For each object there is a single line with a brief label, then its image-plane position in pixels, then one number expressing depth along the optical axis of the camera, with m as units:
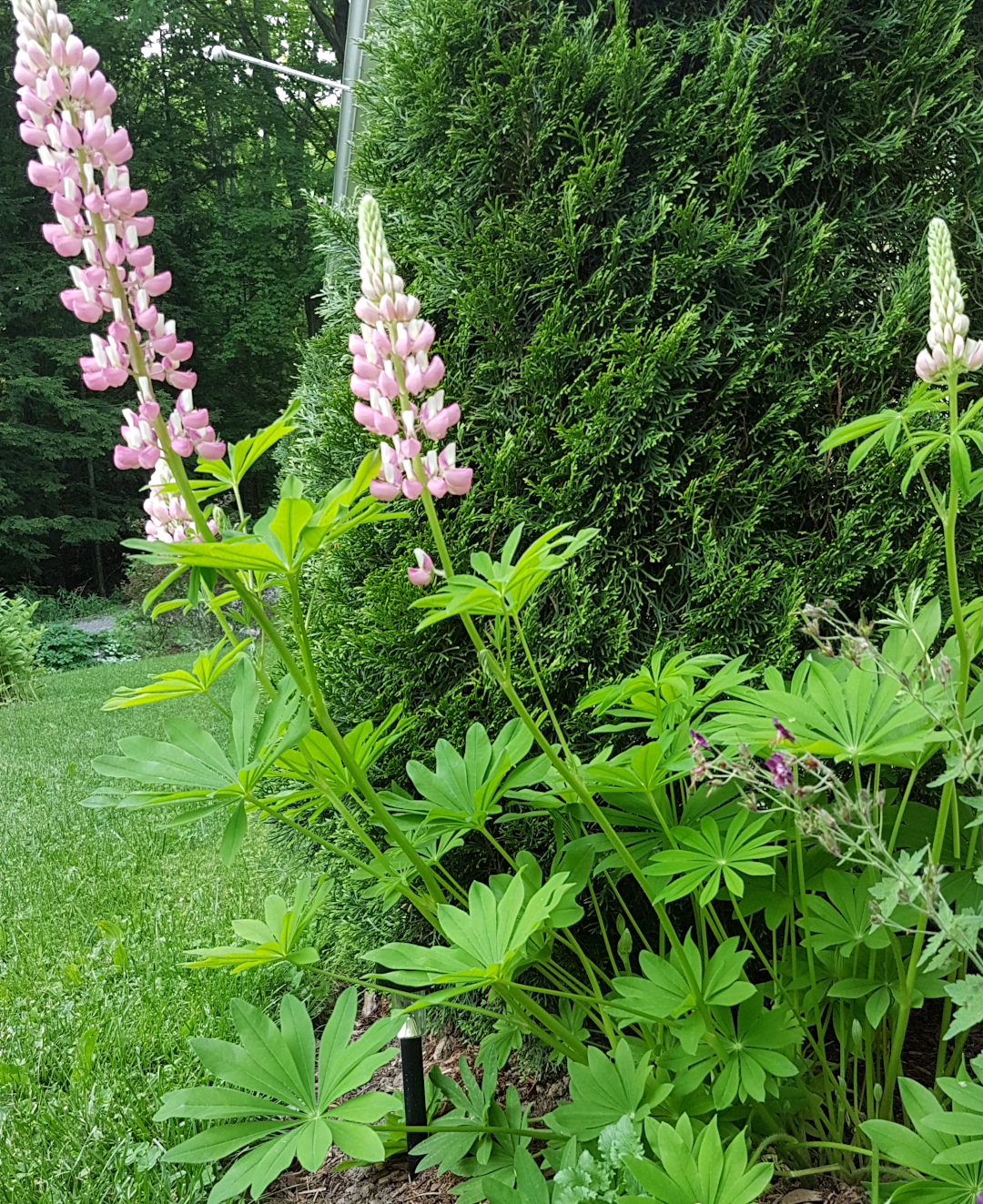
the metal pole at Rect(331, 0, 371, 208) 3.88
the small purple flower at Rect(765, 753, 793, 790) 1.07
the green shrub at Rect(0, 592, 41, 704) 8.77
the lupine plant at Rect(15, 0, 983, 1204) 1.21
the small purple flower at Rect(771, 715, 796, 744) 1.11
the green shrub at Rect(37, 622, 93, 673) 13.52
